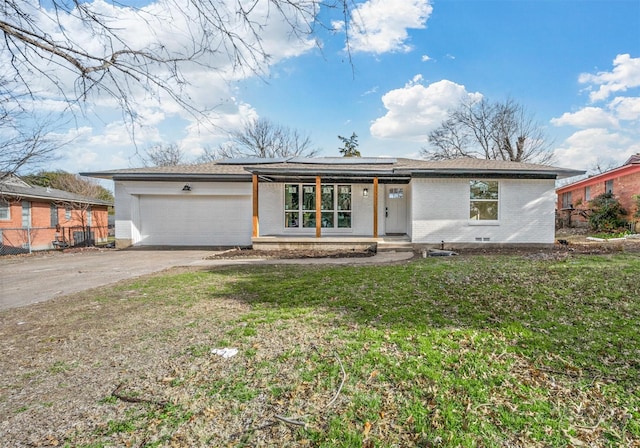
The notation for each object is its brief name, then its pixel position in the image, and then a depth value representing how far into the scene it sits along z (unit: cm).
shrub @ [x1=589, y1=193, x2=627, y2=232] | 1659
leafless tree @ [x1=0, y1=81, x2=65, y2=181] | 678
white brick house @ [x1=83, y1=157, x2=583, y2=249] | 1101
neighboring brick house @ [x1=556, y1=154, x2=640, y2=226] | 1656
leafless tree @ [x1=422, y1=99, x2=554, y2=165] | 2834
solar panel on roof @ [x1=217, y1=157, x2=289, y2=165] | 1378
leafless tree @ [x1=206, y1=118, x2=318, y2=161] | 3247
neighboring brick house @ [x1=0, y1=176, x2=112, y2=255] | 1444
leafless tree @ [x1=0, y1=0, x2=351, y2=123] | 276
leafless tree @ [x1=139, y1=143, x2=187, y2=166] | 3347
